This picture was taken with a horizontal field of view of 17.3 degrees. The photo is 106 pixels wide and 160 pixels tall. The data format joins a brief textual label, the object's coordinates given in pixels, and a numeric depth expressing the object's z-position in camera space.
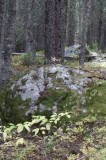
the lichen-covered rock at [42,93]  7.32
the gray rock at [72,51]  24.65
